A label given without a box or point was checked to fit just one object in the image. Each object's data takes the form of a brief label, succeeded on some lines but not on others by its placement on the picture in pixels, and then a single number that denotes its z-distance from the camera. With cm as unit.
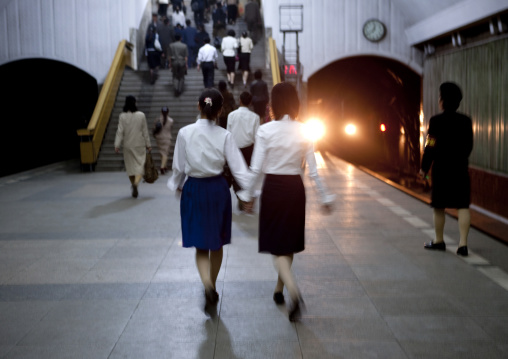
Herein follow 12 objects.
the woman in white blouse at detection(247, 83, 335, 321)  409
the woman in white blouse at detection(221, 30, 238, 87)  1633
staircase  1495
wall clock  1881
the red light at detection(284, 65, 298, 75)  1870
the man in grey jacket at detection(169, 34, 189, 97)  1596
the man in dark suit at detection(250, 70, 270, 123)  1002
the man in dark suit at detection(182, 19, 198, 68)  1900
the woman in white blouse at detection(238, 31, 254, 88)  1636
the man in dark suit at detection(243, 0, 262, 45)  1884
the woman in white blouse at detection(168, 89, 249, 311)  414
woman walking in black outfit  581
